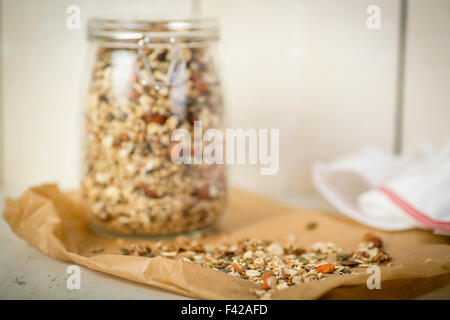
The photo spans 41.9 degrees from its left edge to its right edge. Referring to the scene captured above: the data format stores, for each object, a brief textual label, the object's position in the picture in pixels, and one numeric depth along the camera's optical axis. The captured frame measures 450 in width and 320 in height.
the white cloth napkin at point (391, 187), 0.87
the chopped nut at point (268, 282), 0.66
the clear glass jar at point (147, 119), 0.83
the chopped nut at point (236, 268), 0.71
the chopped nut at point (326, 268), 0.71
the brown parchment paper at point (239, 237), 0.65
